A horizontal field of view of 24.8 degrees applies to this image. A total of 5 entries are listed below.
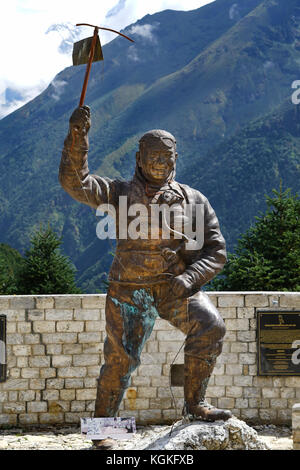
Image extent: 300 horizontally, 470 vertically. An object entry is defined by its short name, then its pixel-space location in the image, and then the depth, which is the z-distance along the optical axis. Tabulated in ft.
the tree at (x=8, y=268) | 43.99
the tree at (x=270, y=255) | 38.58
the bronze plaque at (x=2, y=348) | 27.30
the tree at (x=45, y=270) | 40.73
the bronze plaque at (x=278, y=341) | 27.55
